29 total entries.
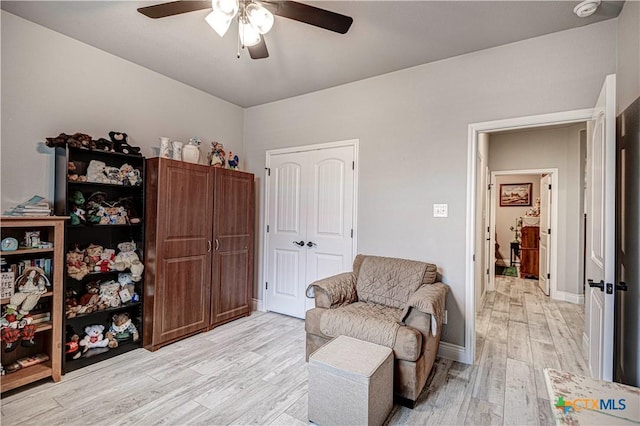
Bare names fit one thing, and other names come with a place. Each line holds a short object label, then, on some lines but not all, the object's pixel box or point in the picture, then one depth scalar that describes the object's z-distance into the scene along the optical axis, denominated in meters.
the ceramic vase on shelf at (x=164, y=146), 3.06
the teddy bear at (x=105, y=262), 2.64
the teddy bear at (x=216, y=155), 3.52
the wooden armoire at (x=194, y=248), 2.85
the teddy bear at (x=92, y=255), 2.60
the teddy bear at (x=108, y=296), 2.66
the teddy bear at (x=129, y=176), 2.81
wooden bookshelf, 2.18
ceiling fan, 1.66
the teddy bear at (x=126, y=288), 2.80
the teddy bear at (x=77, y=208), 2.47
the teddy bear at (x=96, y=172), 2.58
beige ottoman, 1.70
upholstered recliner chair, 2.06
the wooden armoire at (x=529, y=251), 6.28
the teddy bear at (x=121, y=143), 2.75
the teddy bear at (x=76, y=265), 2.43
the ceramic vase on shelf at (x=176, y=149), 3.17
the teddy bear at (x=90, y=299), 2.53
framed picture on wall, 7.48
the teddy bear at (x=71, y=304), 2.42
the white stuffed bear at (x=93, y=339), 2.56
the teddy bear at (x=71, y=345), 2.43
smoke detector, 2.00
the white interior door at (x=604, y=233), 1.69
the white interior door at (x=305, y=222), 3.46
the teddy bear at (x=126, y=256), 2.73
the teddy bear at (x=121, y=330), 2.73
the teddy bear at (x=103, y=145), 2.60
